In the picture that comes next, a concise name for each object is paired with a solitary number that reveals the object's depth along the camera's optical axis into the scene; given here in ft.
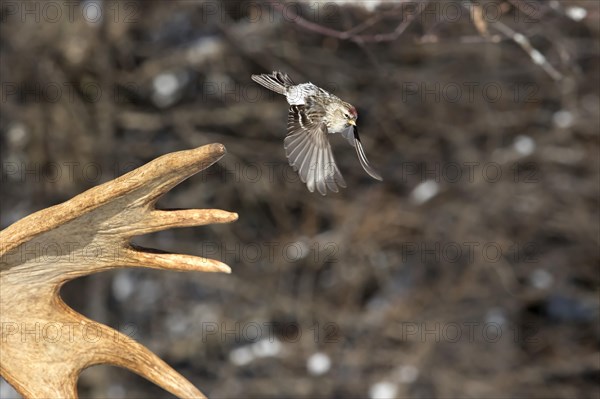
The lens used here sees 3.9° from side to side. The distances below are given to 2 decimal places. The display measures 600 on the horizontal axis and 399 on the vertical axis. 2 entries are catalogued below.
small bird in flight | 26.50
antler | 26.36
